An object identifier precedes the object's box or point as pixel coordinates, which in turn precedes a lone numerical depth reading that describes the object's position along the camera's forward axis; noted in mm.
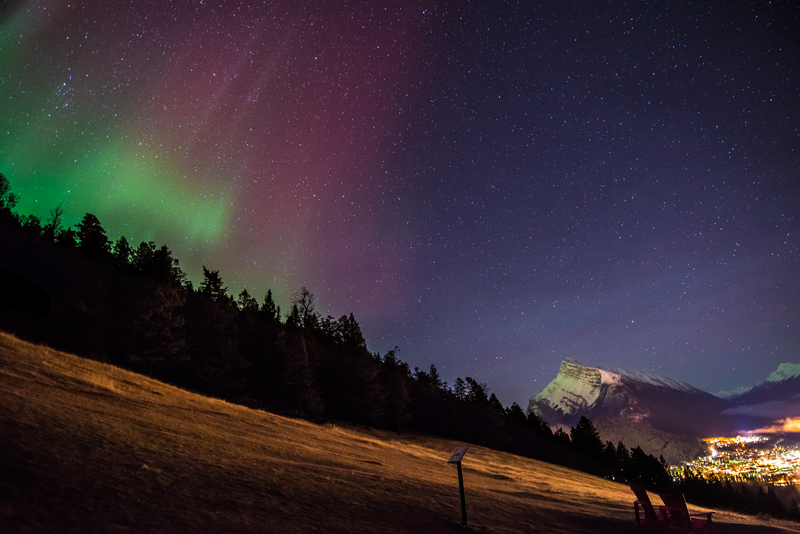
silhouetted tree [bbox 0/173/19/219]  60719
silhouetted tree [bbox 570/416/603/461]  84250
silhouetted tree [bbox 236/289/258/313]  73644
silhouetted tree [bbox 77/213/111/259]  53344
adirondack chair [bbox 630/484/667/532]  10469
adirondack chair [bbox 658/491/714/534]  9836
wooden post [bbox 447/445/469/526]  9742
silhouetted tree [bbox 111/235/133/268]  61503
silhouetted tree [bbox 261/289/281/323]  75700
